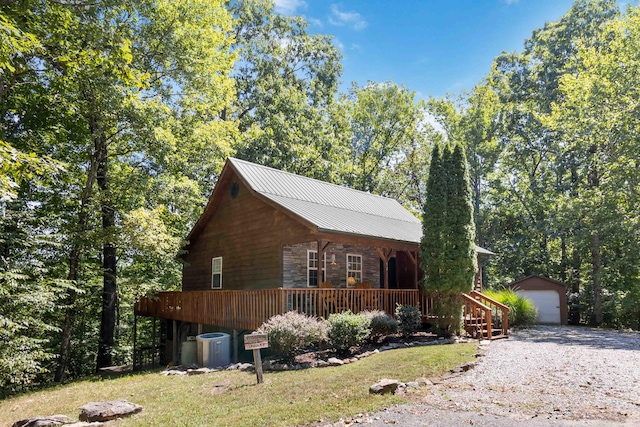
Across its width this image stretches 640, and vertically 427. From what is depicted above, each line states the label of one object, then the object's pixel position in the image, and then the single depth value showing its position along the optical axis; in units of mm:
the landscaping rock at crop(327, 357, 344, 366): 9172
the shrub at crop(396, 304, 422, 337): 11969
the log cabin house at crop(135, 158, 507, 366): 12012
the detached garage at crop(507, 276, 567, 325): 18891
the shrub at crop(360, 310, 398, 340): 11117
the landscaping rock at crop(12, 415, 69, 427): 6094
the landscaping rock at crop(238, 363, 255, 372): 9447
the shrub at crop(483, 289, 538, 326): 16000
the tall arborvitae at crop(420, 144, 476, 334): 12125
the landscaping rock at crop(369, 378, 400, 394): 6414
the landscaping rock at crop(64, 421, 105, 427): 5922
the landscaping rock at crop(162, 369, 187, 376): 10358
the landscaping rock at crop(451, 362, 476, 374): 7762
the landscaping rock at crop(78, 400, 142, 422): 6387
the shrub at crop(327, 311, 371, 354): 9789
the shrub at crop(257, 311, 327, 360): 9406
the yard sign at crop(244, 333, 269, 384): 7838
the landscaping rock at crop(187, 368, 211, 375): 10086
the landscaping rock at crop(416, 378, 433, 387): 6922
